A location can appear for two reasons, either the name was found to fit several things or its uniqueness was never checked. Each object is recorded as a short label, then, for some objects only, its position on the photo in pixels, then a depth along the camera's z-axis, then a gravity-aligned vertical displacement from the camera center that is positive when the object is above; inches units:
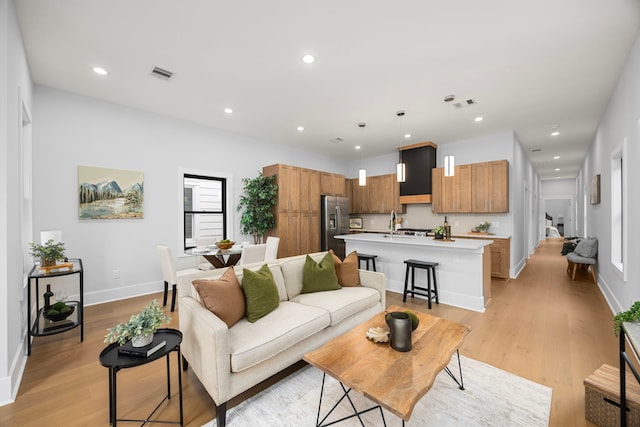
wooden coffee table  52.4 -34.7
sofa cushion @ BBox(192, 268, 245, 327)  79.1 -25.2
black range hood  246.8 +39.9
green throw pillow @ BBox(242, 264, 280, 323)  87.5 -26.7
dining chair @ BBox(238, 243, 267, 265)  156.3 -23.1
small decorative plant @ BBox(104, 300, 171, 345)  61.9 -26.2
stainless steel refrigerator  262.2 -7.7
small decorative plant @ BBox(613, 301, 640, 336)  58.9 -23.0
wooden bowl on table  156.1 -17.7
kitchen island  143.9 -29.9
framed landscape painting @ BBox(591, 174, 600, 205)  186.7 +15.7
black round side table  59.4 -32.6
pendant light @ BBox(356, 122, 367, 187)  190.7 +29.3
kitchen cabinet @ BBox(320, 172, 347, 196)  267.0 +30.2
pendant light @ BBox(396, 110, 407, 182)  178.4 +28.1
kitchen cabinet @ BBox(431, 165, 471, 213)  227.0 +19.3
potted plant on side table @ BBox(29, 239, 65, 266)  107.1 -14.7
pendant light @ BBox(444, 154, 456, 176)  155.1 +27.7
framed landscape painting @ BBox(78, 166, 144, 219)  150.5 +12.8
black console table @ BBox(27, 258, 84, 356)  101.3 -42.7
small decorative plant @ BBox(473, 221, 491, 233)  227.6 -11.9
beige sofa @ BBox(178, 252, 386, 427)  67.0 -34.5
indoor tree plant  219.9 +8.4
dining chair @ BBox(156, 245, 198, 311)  140.7 -29.2
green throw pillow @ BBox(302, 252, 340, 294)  115.2 -27.3
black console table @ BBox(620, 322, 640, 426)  52.3 -29.5
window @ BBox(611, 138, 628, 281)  144.4 +2.2
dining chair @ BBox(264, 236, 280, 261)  181.0 -23.5
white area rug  68.1 -51.9
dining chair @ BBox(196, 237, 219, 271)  176.3 -19.8
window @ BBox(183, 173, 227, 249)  199.8 +5.6
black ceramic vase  68.7 -30.7
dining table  150.9 -22.9
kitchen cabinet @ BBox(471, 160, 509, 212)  208.2 +21.2
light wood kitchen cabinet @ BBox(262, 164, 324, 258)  226.4 +4.2
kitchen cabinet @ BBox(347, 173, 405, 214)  279.3 +19.4
